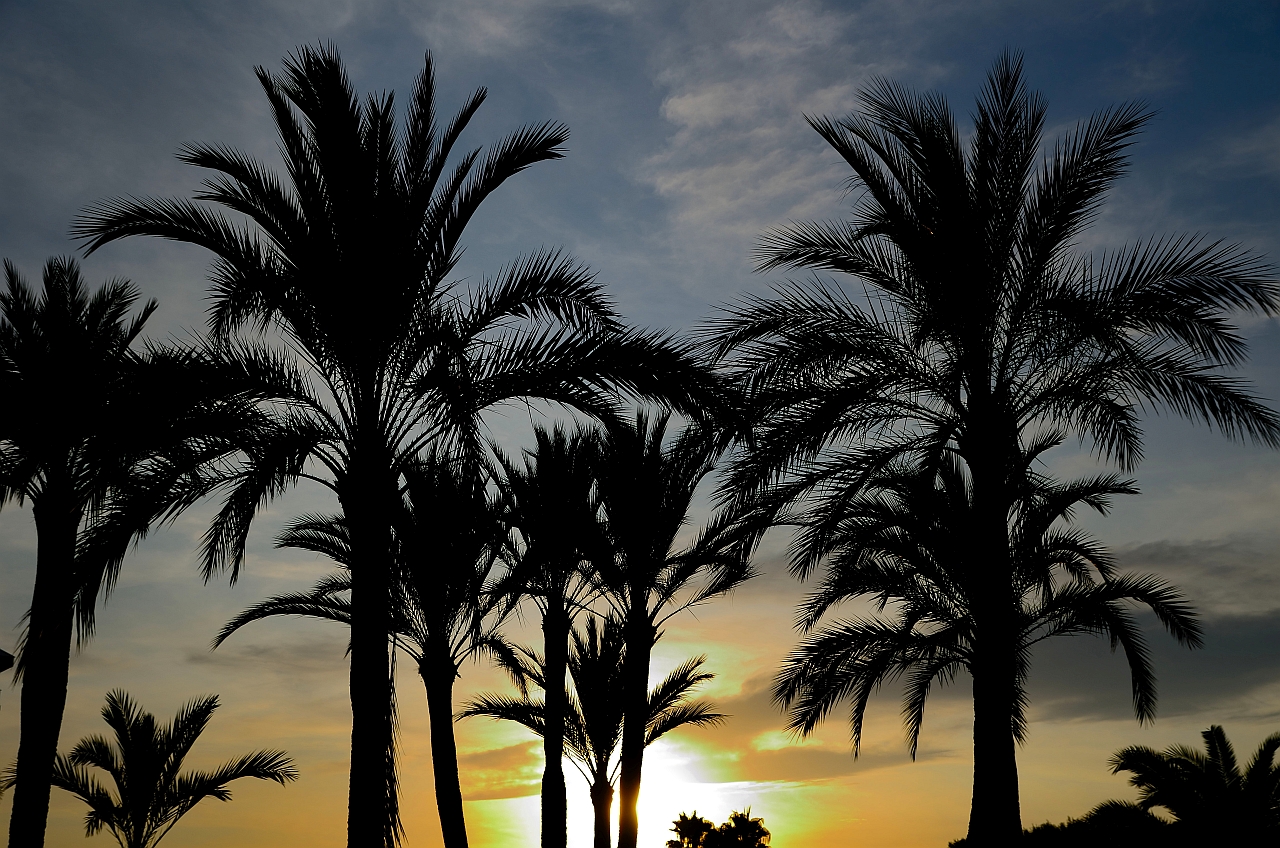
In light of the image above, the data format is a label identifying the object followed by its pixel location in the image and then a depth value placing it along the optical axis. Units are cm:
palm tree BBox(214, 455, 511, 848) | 1691
